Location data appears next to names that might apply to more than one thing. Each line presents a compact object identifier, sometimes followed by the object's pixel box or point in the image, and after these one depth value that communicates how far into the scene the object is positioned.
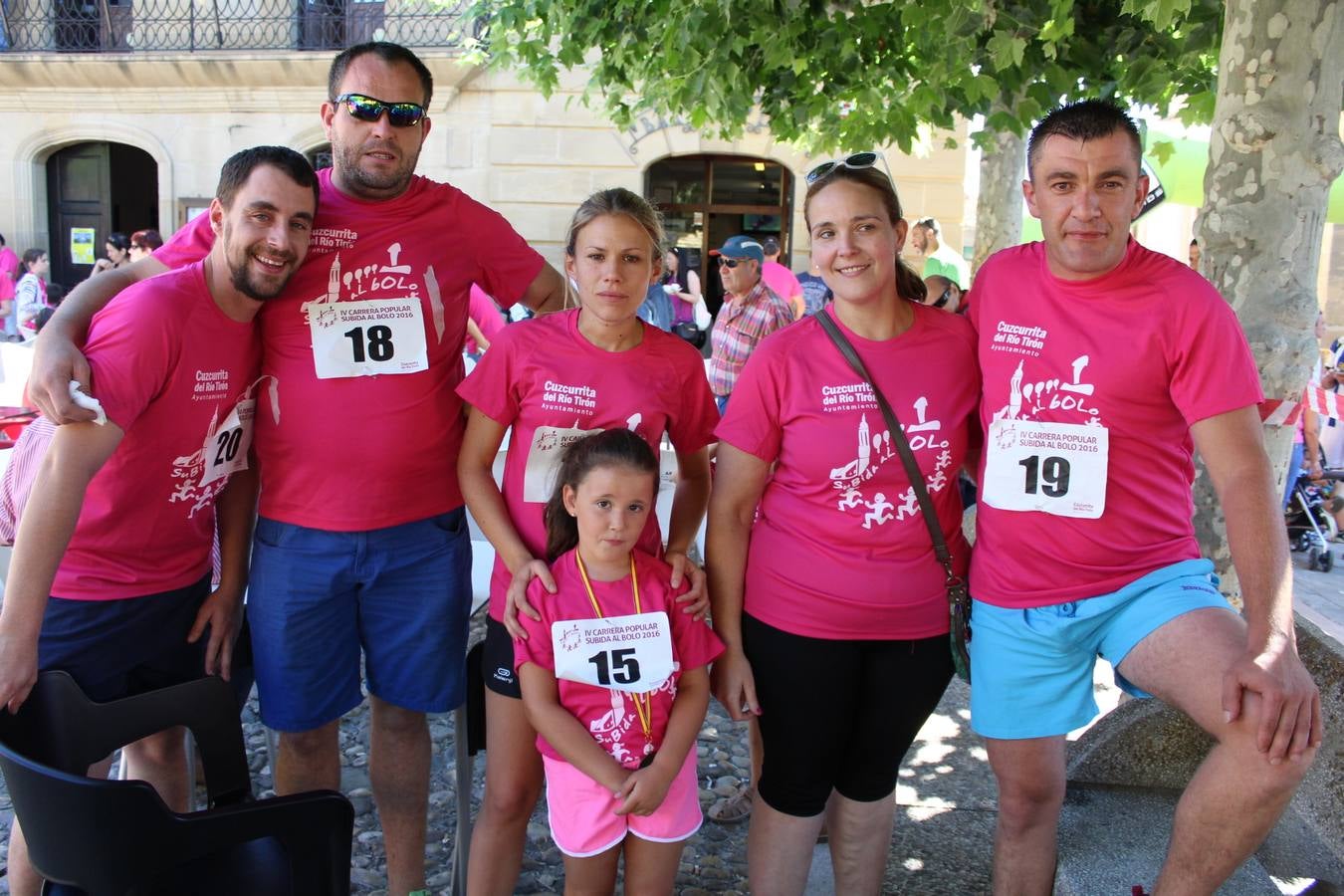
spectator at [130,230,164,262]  10.41
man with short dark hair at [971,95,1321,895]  1.99
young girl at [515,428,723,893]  2.29
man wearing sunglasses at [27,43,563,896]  2.55
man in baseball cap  7.32
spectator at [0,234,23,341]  14.36
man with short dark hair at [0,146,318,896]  2.19
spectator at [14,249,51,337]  12.78
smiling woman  2.33
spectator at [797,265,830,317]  8.99
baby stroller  7.87
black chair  1.79
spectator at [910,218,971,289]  8.27
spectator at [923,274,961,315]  6.14
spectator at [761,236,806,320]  8.95
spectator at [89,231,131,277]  12.11
